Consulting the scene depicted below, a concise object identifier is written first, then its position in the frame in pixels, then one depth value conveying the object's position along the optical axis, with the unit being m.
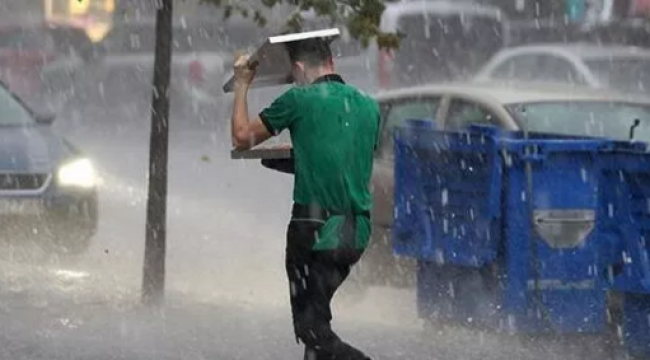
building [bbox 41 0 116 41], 37.97
